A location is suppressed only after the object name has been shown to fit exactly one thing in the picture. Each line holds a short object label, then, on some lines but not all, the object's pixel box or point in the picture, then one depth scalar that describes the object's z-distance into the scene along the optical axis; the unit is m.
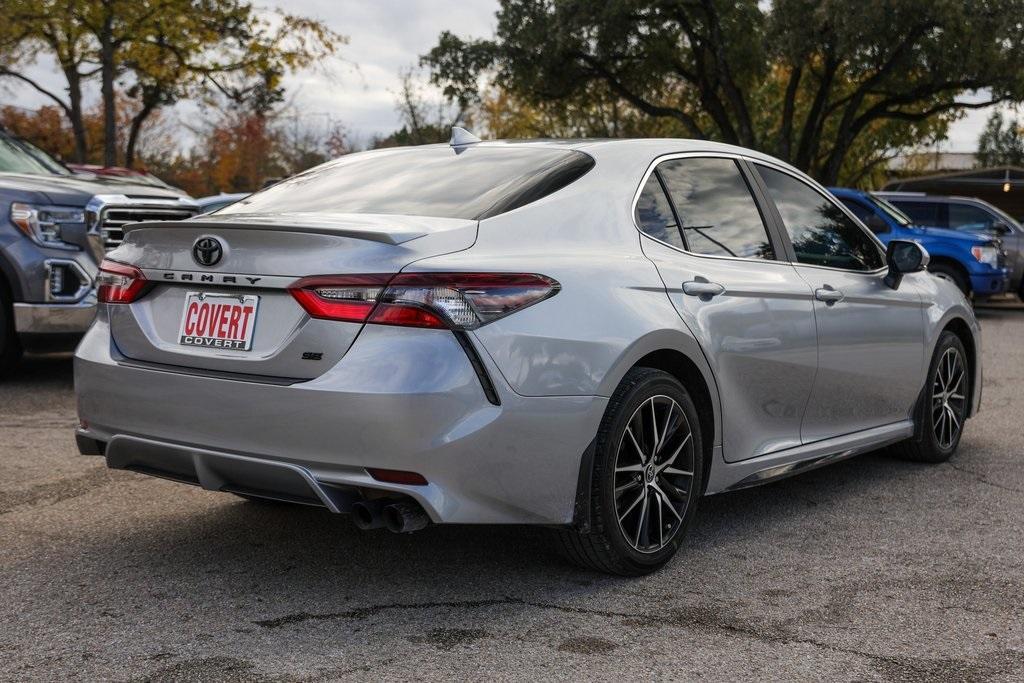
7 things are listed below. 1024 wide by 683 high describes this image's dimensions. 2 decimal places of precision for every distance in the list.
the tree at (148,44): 24.58
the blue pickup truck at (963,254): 17.38
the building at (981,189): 27.09
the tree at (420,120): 53.91
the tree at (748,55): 24.28
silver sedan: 3.60
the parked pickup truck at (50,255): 8.23
